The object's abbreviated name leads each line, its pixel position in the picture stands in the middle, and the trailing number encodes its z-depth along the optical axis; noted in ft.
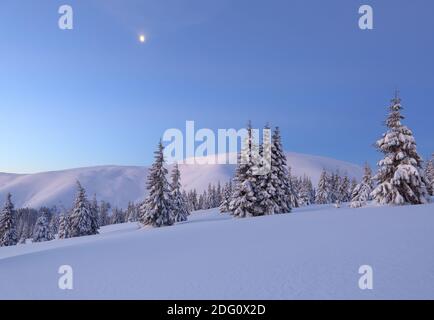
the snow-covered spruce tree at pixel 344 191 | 291.13
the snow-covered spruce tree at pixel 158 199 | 152.21
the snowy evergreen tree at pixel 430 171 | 210.47
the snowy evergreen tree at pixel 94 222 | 185.33
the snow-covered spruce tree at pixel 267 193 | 128.36
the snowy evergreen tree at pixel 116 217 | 408.87
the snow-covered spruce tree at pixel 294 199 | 218.59
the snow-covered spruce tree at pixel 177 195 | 186.74
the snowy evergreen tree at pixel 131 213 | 434.92
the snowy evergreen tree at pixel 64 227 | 196.13
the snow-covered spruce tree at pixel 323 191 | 268.00
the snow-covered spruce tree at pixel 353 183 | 305.53
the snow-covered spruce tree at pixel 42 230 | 211.00
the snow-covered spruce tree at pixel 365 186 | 203.11
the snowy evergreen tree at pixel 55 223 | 371.00
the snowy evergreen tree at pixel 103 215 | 458.87
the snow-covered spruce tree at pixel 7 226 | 179.93
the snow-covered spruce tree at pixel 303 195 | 286.46
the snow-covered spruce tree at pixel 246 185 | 128.67
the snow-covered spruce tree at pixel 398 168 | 90.07
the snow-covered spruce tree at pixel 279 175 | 130.62
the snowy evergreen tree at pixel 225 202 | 215.51
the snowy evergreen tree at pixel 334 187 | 274.98
